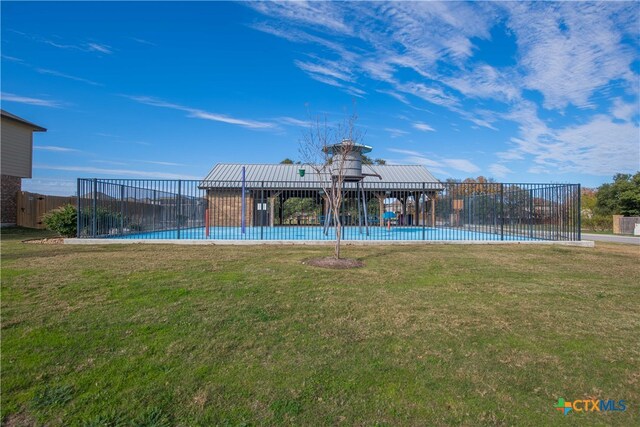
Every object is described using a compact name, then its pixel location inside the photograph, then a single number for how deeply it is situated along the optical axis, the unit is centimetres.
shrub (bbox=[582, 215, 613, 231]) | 2888
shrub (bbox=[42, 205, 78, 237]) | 1300
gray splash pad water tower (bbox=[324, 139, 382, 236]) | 1170
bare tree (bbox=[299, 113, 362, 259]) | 850
